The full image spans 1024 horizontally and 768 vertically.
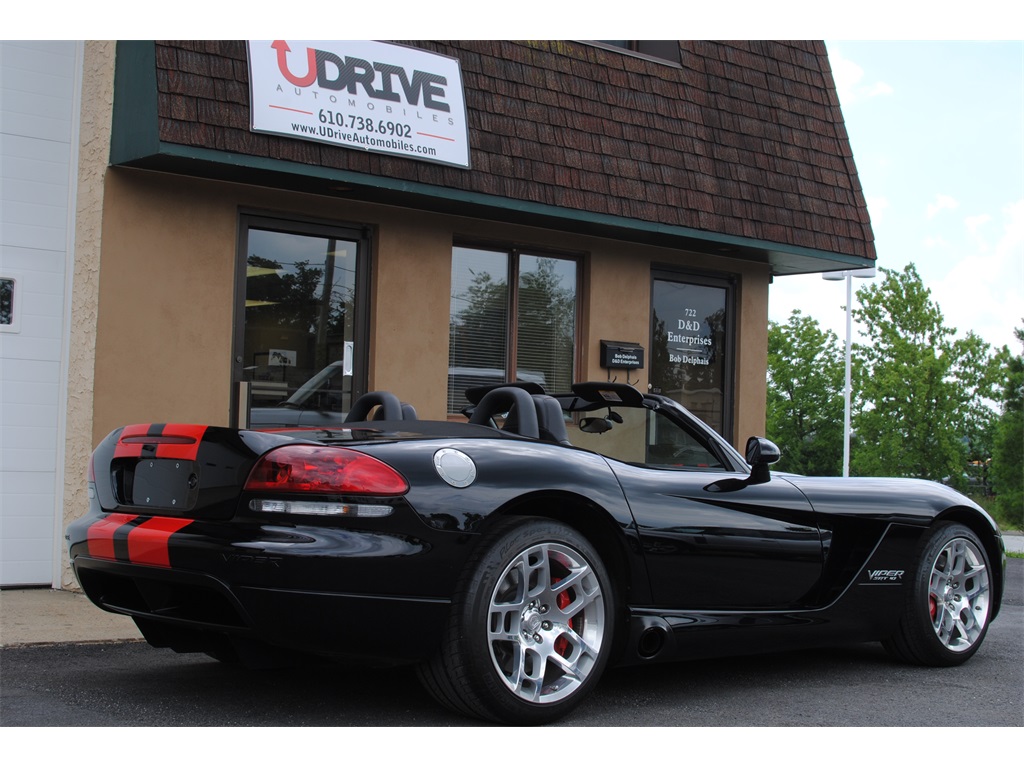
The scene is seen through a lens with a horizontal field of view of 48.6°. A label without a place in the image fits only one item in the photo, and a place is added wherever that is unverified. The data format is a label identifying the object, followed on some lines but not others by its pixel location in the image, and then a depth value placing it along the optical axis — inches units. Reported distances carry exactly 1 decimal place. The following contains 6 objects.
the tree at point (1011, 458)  1499.8
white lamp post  544.7
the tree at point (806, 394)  2652.6
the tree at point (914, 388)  1971.0
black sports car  142.6
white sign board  292.4
